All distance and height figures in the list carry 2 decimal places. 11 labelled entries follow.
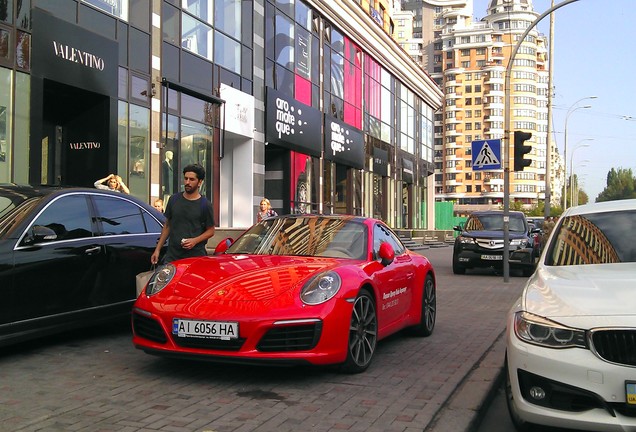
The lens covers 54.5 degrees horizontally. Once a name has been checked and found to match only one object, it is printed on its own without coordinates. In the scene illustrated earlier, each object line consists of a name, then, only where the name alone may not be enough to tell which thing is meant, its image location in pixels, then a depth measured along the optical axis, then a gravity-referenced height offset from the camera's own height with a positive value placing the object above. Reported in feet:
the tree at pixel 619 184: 420.03 +26.01
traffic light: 44.52 +5.03
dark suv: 50.62 -2.36
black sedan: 16.96 -1.25
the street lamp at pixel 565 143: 140.59 +18.31
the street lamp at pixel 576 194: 297.65 +13.34
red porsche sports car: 15.26 -2.19
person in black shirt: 21.84 -0.18
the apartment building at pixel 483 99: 399.65 +78.50
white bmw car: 10.84 -2.45
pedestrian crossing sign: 45.16 +4.76
